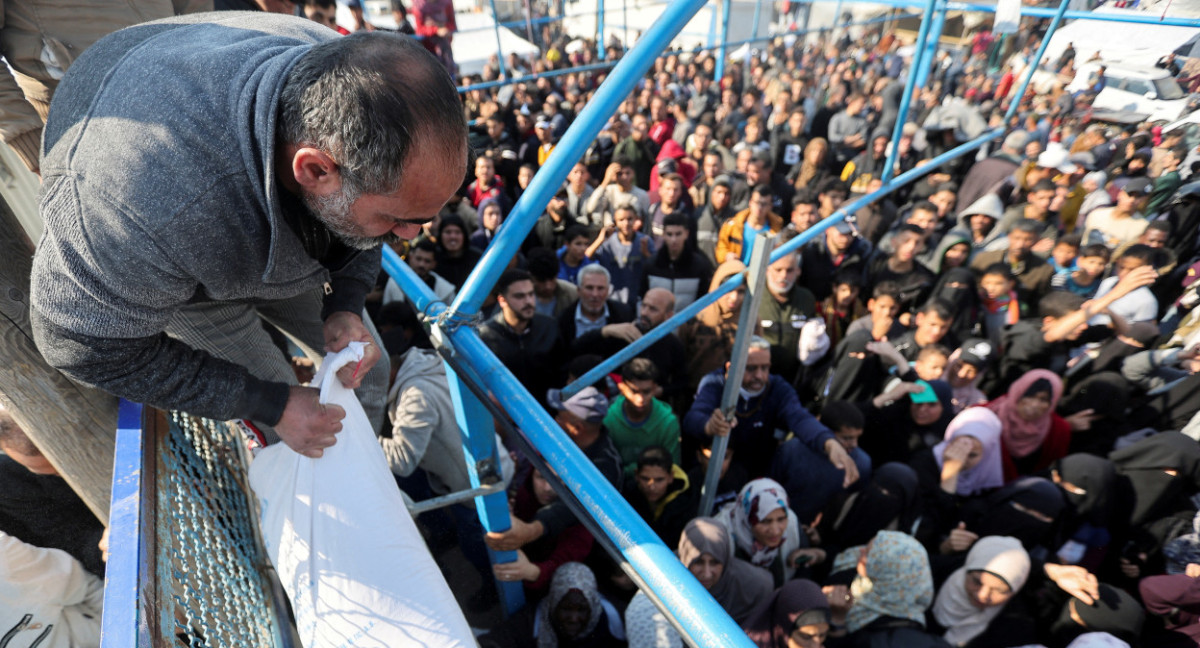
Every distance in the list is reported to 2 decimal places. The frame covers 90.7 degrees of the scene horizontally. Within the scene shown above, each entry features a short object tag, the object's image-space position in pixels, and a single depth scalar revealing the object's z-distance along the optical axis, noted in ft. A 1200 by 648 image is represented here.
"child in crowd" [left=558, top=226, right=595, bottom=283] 16.14
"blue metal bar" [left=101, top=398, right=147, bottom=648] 2.66
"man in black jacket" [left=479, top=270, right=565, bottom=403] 11.54
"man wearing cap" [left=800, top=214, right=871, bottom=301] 16.06
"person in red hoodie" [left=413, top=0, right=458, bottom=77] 22.86
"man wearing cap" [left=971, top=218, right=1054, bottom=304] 15.24
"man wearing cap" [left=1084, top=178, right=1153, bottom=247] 14.64
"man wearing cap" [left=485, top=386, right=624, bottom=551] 8.98
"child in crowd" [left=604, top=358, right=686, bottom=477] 10.53
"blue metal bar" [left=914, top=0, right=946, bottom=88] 9.55
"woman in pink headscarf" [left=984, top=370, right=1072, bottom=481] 11.25
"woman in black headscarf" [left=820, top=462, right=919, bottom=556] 10.23
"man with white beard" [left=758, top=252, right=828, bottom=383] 13.58
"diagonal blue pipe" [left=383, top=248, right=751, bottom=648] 2.78
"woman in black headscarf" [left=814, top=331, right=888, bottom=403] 12.66
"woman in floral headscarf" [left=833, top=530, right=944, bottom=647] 8.69
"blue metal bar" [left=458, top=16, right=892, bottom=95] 18.67
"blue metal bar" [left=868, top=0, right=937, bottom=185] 8.64
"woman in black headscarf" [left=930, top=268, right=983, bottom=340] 14.21
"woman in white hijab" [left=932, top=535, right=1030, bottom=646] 8.81
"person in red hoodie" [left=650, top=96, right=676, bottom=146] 29.66
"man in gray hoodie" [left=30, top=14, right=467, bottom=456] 3.05
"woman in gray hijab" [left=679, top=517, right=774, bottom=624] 8.08
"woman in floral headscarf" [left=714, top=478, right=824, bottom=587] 9.39
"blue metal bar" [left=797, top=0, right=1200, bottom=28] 8.72
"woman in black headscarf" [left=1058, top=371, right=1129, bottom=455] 11.82
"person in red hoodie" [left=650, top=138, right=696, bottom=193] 21.15
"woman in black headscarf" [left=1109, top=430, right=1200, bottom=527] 9.98
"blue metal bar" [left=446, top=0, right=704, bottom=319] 4.34
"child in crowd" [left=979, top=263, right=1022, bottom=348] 14.29
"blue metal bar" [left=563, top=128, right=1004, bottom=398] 6.72
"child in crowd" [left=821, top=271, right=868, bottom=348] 14.60
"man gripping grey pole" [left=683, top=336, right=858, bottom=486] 11.00
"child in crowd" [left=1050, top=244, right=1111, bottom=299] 14.02
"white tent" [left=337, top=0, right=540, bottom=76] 40.68
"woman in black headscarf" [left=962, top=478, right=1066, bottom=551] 9.93
